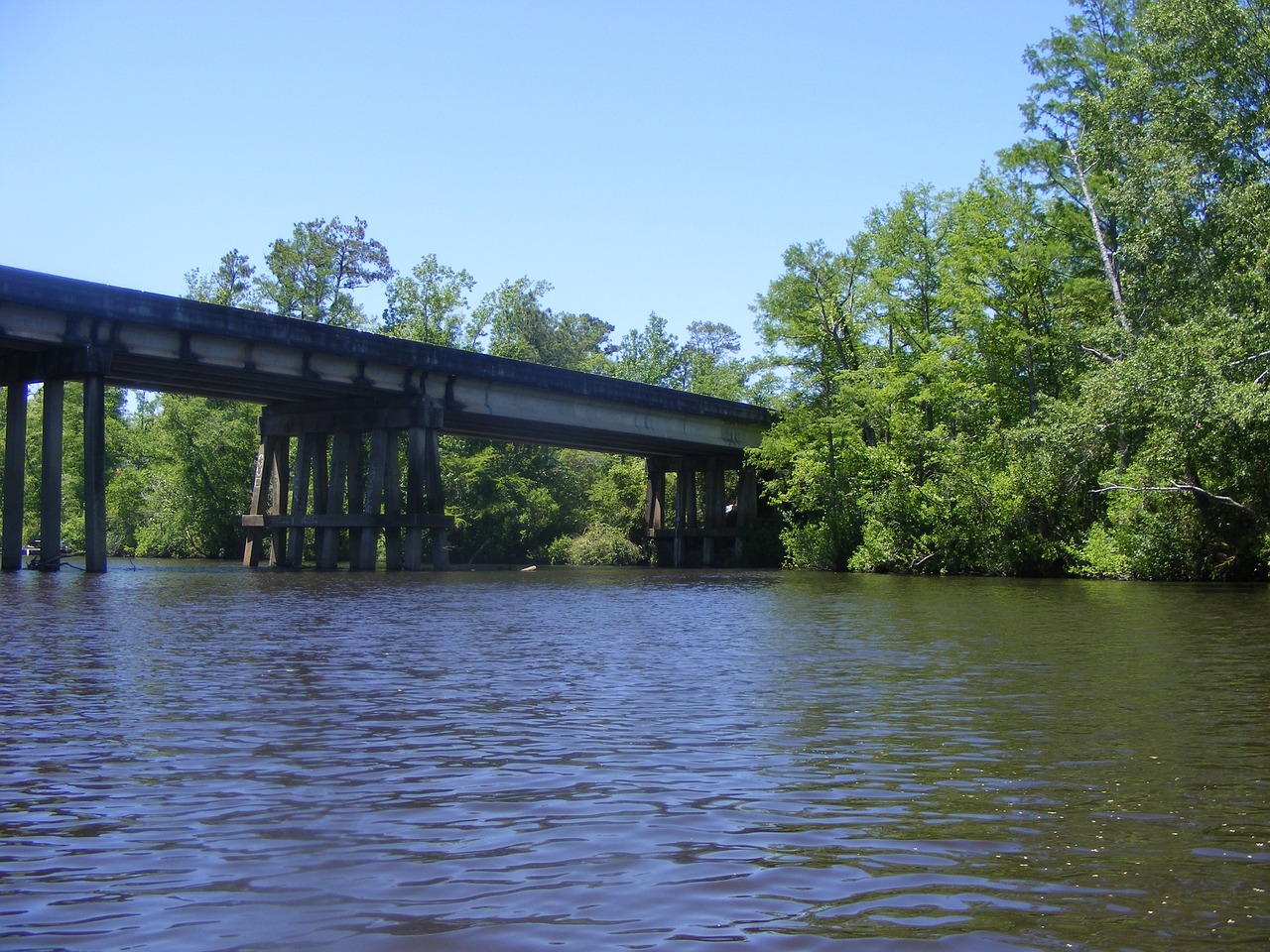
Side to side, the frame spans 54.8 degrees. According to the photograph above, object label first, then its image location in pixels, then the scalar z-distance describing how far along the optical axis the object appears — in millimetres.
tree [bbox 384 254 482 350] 70812
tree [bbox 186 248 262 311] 73125
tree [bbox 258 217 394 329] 73000
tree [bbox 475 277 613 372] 76062
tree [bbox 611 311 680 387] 91750
